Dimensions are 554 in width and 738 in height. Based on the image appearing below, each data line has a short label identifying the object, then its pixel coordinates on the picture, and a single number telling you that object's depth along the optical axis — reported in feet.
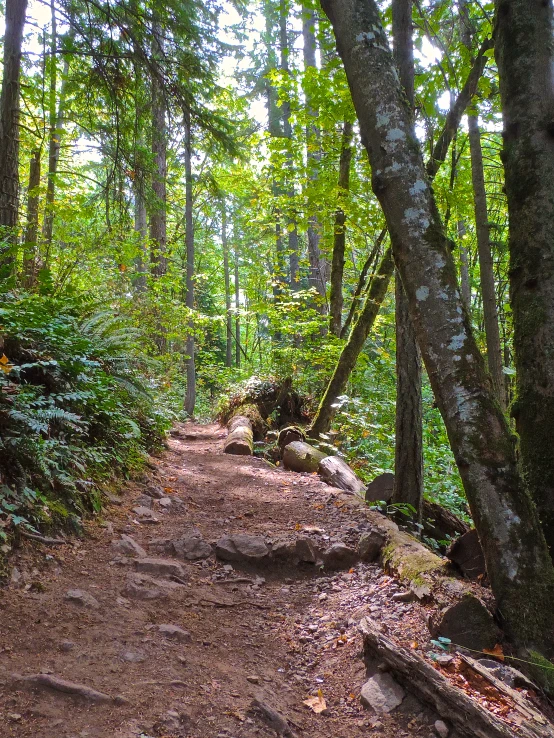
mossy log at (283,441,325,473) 25.40
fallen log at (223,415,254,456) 29.73
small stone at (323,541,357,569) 13.35
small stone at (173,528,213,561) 12.93
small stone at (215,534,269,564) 13.23
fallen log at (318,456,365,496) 20.95
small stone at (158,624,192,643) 8.93
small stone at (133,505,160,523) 14.60
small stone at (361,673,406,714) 7.70
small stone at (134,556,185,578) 11.51
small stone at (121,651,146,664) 7.72
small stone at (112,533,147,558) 11.98
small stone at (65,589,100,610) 9.09
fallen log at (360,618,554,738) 6.54
